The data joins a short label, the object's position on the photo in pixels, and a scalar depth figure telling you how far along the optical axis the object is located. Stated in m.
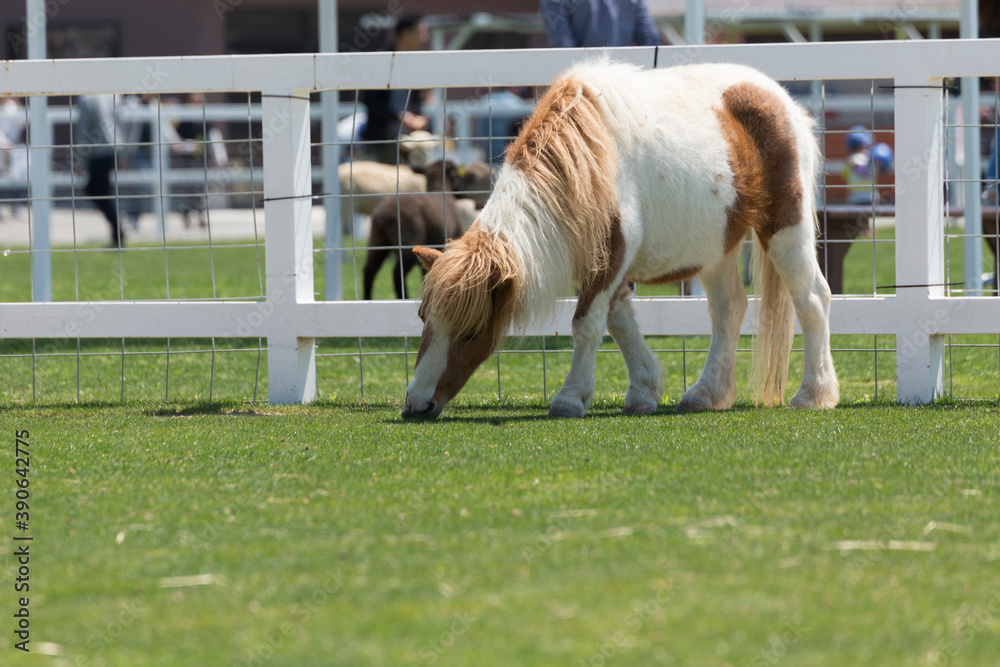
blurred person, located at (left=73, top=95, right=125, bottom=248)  25.66
